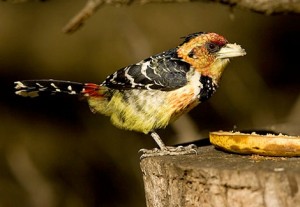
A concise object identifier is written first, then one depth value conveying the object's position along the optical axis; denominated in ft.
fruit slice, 19.48
